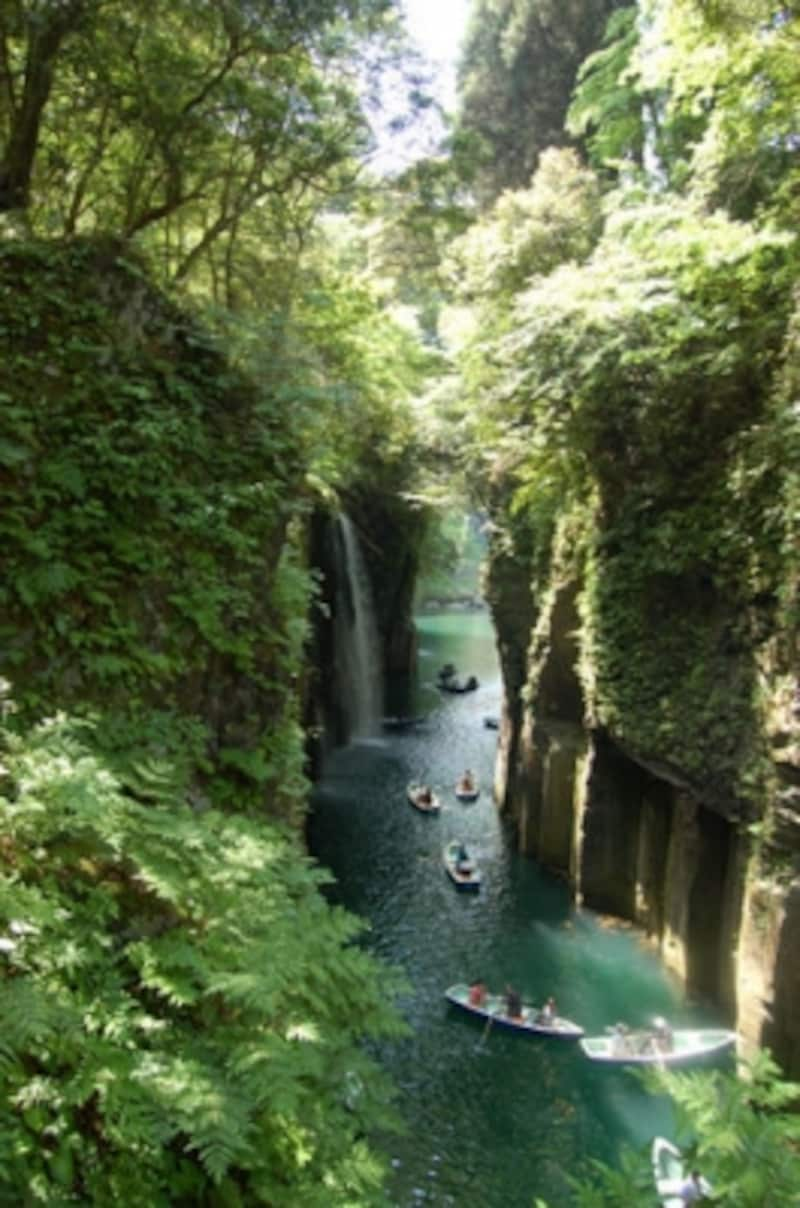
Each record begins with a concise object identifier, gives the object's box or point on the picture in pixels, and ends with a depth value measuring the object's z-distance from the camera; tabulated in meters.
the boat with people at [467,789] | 24.73
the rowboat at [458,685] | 40.16
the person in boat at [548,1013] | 13.70
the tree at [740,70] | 10.70
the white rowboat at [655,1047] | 12.77
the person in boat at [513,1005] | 13.75
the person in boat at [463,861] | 18.92
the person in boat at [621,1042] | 13.01
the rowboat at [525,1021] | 13.57
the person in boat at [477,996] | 14.01
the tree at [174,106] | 10.06
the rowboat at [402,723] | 33.38
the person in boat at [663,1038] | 12.87
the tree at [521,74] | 28.28
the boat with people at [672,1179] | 7.99
